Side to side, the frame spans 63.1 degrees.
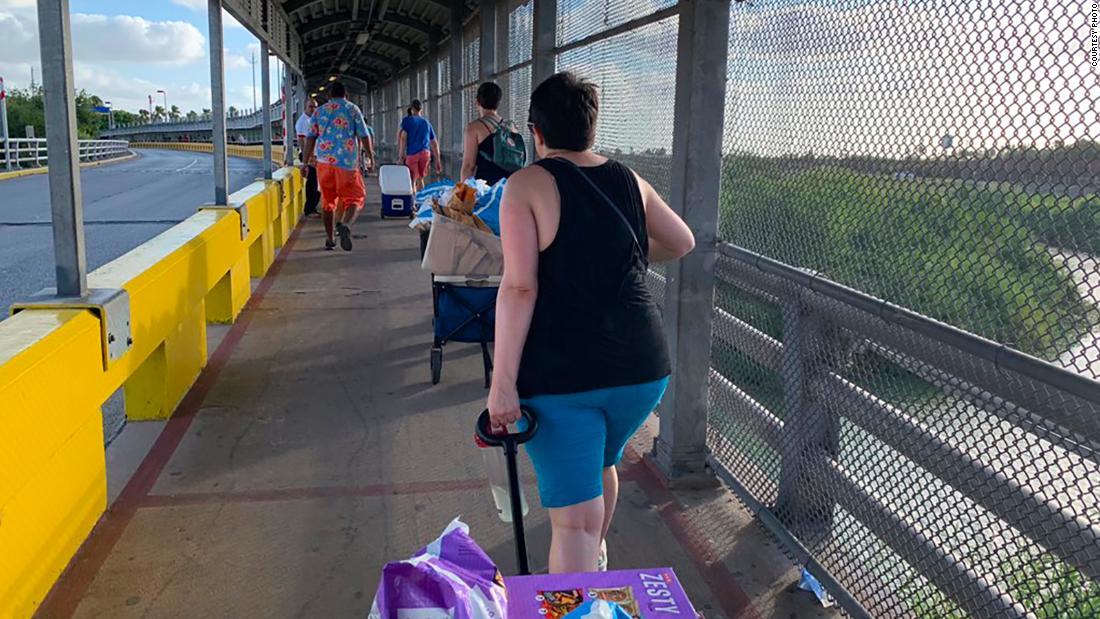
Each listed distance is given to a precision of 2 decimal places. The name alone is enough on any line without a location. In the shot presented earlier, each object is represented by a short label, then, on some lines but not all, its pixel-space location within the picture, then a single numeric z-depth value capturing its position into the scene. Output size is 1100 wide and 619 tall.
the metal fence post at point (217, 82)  6.70
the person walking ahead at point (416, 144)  12.25
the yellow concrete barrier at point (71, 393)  2.72
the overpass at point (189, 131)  90.12
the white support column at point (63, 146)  3.29
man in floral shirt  9.71
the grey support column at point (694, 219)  3.89
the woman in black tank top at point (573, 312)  2.44
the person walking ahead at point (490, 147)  6.51
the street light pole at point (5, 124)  25.30
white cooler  12.59
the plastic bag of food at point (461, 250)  5.08
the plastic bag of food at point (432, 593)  1.48
